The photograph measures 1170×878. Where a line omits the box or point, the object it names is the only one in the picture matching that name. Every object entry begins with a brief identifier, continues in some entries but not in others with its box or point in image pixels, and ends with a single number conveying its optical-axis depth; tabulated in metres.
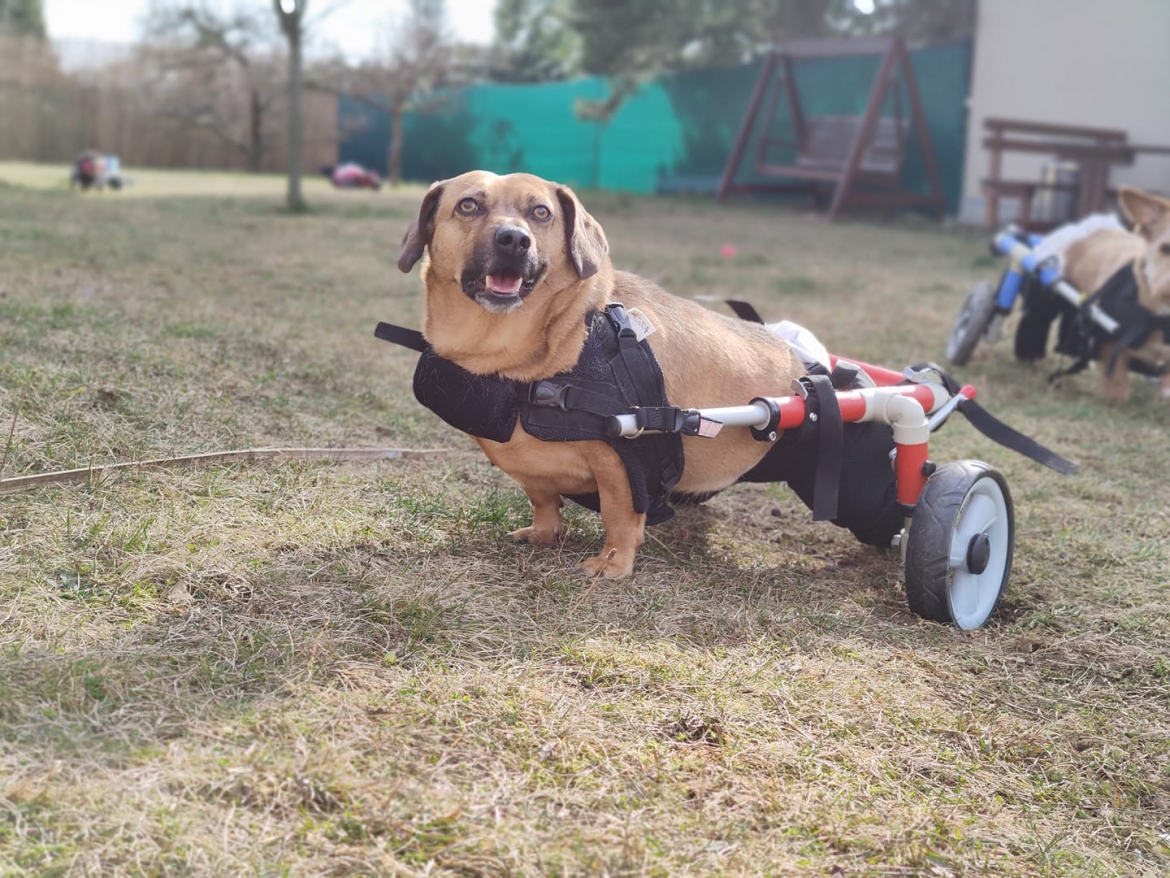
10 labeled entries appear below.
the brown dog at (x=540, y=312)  2.77
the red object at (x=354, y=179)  19.80
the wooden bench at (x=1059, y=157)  12.14
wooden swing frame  14.41
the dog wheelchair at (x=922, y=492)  2.89
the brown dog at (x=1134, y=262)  5.34
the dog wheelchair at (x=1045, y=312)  5.43
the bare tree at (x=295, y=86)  12.06
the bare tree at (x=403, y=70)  21.67
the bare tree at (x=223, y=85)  22.61
